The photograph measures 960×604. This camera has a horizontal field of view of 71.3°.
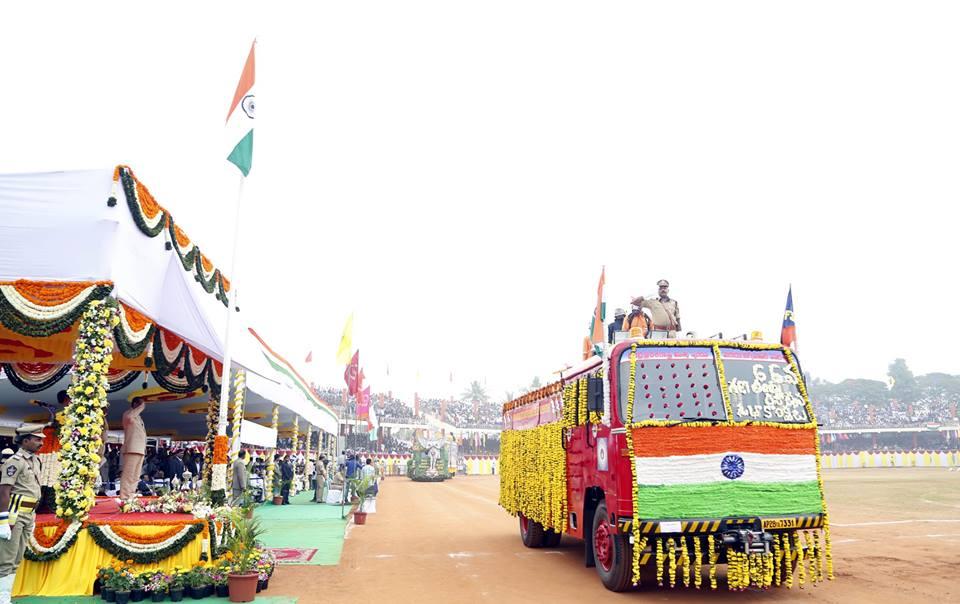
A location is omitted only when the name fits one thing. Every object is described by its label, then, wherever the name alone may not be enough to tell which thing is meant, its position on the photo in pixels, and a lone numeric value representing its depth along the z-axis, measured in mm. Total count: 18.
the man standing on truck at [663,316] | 10227
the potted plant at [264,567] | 8961
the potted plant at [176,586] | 8391
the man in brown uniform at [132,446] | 12711
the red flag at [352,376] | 30078
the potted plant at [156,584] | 8305
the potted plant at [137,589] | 8242
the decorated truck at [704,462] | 7742
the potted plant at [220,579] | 8688
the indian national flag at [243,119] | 11281
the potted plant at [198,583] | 8547
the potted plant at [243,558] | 8297
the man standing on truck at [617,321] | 10766
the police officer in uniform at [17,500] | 6836
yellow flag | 28656
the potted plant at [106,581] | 8188
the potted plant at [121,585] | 8125
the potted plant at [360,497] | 17531
